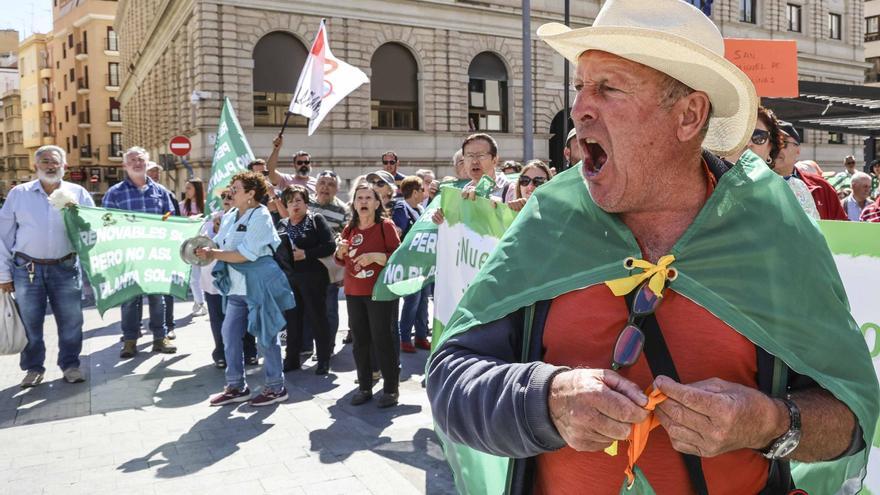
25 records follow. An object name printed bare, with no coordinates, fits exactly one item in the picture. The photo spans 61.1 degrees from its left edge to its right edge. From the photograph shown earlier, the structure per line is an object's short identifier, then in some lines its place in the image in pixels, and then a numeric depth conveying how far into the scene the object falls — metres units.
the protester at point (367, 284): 6.32
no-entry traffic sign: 20.34
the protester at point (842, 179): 13.46
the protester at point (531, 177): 5.61
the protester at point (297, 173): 10.73
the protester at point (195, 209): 10.73
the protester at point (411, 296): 8.39
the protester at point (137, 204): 8.05
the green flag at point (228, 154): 9.48
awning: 11.06
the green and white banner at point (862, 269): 3.09
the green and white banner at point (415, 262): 5.81
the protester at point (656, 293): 1.54
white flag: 10.69
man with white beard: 6.73
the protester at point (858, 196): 10.42
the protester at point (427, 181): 10.99
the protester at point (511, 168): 9.62
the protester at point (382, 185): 8.01
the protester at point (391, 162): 11.96
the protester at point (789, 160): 3.89
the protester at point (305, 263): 7.51
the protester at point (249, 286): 6.22
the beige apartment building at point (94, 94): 61.34
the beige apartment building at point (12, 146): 83.56
